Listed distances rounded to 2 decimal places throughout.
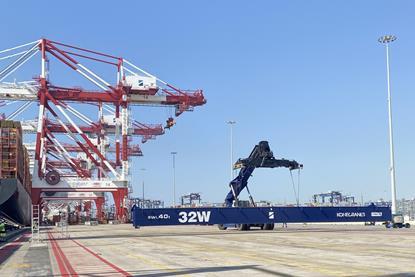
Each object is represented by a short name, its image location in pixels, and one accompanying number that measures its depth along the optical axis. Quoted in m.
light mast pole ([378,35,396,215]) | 46.94
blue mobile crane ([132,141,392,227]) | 37.38
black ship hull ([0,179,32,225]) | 34.03
